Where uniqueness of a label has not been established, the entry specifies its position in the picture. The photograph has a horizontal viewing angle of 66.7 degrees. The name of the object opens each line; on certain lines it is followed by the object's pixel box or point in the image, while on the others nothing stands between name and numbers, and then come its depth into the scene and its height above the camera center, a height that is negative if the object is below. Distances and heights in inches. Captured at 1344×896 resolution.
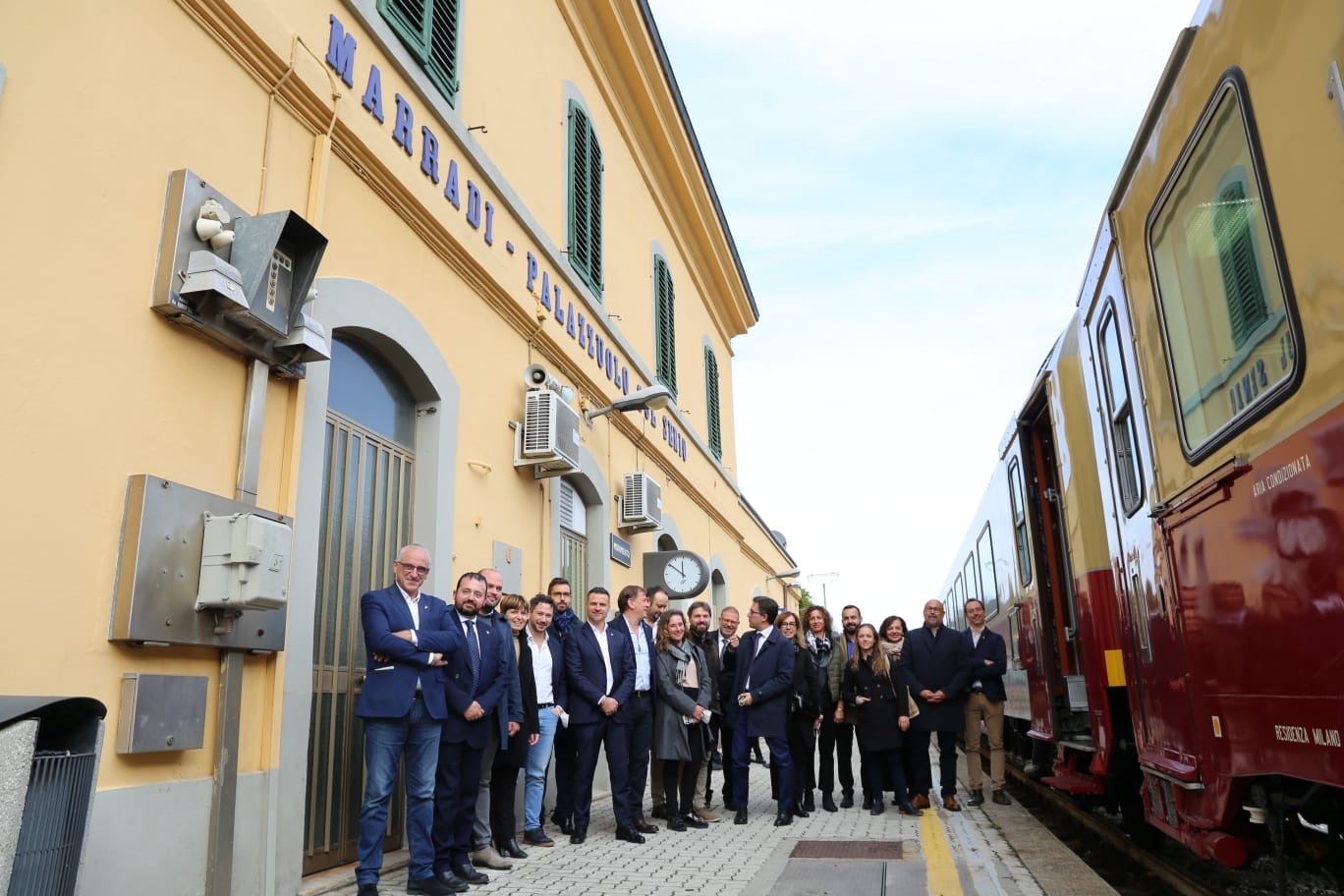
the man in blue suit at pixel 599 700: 290.8 -1.6
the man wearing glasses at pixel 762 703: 327.9 -4.2
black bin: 121.7 -9.7
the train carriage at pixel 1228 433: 126.5 +36.9
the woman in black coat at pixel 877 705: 338.6 -6.2
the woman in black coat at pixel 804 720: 343.9 -10.3
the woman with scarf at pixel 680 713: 309.9 -6.3
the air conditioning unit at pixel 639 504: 467.2 +84.5
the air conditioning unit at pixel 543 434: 345.1 +86.7
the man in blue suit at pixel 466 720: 230.5 -5.0
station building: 162.2 +71.8
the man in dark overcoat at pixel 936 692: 347.9 -2.2
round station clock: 505.0 +58.1
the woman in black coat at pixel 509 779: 264.8 -20.8
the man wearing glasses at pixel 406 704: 210.1 -0.9
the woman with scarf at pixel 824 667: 356.2 +7.1
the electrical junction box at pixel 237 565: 182.4 +24.6
